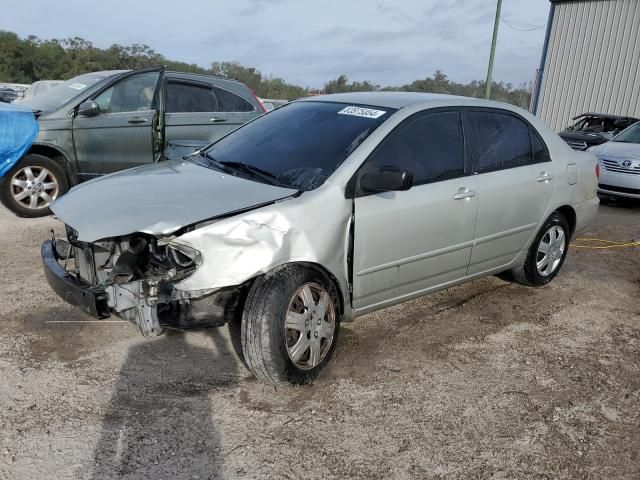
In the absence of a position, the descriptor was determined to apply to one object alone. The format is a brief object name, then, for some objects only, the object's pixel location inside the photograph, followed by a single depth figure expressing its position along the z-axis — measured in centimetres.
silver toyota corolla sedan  286
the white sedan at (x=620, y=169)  885
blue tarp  599
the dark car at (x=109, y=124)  636
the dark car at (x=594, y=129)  1203
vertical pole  1809
